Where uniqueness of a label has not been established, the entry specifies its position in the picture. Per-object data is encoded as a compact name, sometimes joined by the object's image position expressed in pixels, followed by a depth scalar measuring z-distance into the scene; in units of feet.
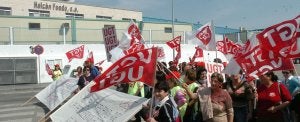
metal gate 55.40
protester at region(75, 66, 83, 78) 27.65
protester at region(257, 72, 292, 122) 13.52
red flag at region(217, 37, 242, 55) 32.40
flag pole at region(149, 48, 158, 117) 10.50
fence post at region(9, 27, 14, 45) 58.25
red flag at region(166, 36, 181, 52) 36.17
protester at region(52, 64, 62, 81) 36.13
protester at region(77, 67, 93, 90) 24.78
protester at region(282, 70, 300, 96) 16.38
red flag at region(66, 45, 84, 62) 40.68
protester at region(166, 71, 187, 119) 13.33
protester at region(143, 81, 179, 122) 10.71
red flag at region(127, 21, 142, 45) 26.91
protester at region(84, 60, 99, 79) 25.59
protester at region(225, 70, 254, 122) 15.07
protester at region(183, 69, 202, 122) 13.31
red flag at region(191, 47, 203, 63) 33.00
